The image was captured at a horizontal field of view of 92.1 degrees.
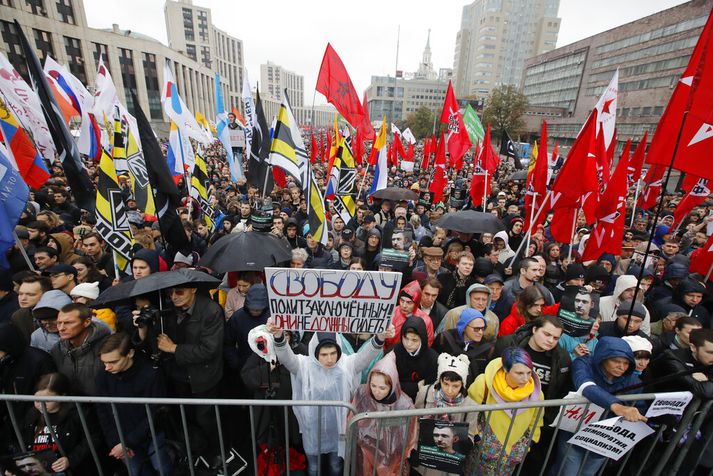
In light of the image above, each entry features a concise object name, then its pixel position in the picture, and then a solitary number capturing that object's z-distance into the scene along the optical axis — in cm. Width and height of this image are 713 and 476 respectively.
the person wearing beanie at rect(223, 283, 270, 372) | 336
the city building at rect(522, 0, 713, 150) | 3784
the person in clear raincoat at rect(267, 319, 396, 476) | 276
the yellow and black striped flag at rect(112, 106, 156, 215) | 613
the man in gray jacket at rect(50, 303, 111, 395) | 275
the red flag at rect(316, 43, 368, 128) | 681
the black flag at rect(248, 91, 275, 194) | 730
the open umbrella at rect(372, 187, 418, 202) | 852
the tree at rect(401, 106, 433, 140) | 5556
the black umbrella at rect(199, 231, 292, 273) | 387
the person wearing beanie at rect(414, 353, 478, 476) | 268
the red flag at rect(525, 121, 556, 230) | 577
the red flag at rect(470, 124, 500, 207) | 810
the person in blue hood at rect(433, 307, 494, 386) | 322
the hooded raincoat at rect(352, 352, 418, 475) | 265
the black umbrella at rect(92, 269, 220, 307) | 281
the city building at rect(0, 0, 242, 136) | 3716
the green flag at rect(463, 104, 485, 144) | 1006
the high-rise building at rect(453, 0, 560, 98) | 10500
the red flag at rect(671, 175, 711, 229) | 644
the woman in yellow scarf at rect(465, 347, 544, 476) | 258
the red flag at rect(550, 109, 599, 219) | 466
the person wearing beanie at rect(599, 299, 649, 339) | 344
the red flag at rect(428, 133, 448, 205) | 1007
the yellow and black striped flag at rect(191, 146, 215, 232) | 744
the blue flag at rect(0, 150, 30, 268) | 363
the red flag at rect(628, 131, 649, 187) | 739
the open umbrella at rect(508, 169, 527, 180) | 1241
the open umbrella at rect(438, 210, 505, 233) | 559
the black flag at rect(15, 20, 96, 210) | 446
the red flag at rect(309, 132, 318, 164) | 1695
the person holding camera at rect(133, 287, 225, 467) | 292
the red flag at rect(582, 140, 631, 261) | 518
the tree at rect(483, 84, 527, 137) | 4712
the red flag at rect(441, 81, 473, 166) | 916
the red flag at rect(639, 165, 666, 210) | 946
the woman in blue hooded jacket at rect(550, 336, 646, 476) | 231
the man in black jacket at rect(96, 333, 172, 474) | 263
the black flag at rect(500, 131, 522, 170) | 1245
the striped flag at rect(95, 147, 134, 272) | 440
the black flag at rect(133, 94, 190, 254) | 403
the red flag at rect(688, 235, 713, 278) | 459
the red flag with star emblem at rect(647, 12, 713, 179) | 290
